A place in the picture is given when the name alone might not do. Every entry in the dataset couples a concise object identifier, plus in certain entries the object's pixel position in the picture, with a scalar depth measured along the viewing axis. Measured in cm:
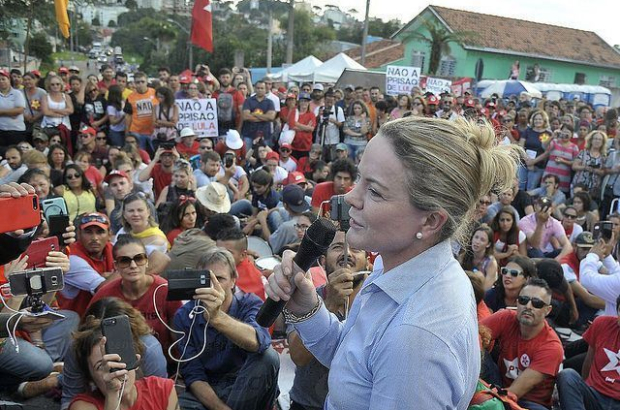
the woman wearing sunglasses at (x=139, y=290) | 366
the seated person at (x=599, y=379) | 351
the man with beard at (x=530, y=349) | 351
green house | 3759
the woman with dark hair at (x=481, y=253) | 524
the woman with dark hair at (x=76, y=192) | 605
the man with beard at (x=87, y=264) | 403
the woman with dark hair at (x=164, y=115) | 890
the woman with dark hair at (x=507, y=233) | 609
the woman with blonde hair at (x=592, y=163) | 888
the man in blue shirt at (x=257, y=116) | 1016
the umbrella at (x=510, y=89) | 2450
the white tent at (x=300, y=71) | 2109
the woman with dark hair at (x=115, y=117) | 932
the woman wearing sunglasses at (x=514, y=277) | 447
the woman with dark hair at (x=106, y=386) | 251
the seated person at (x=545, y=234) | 628
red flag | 1203
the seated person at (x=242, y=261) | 423
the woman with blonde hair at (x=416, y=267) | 110
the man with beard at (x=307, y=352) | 219
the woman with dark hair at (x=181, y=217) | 542
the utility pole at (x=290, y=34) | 2541
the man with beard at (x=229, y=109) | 1031
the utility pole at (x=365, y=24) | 2512
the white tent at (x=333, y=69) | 2038
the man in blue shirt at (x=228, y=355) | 316
